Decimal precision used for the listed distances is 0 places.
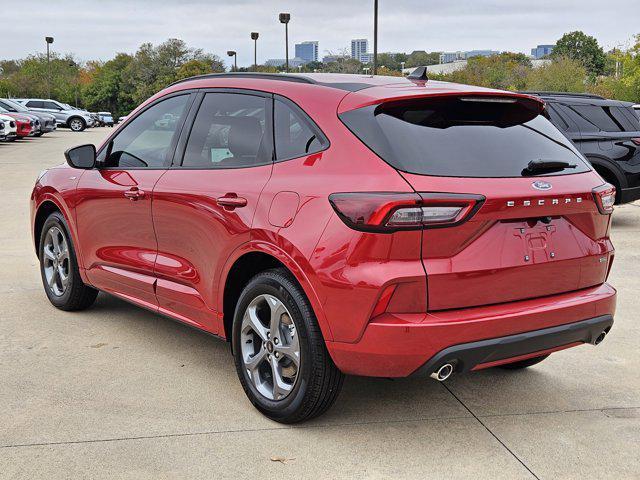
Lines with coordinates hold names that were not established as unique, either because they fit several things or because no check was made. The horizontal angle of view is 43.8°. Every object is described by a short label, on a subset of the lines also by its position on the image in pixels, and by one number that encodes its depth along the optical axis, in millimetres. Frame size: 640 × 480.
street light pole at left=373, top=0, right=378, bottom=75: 30422
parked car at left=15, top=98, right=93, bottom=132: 45906
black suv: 10984
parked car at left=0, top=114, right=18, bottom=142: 28609
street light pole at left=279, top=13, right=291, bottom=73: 48062
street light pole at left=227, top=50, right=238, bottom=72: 74219
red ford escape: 3348
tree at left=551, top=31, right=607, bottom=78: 120906
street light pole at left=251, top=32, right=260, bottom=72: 62219
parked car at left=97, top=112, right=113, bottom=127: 66775
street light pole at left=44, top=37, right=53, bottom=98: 83206
